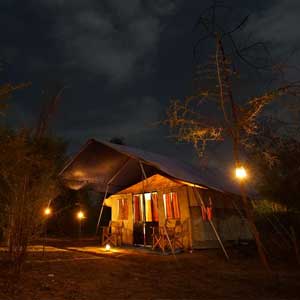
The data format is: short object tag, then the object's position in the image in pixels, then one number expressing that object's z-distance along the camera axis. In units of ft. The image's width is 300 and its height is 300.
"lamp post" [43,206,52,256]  15.37
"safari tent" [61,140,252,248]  27.09
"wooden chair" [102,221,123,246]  31.47
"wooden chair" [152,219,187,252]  26.12
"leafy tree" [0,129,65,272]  13.35
